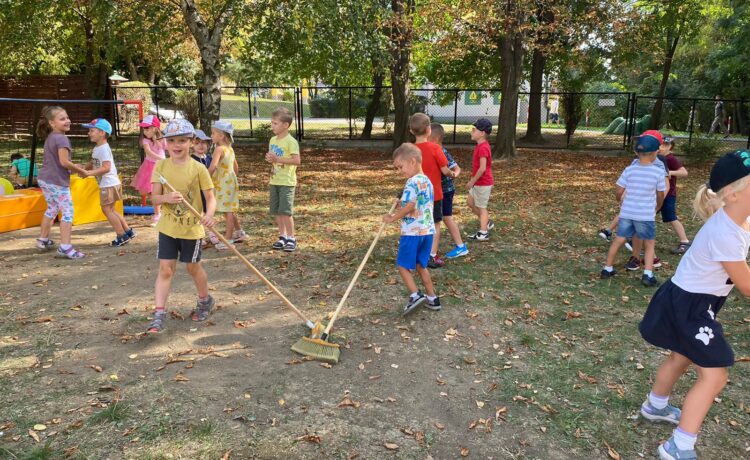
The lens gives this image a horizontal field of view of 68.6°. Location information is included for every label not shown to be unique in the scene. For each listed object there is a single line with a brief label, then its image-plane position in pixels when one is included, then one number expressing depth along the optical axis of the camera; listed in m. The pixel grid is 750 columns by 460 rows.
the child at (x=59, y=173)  6.49
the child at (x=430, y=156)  5.98
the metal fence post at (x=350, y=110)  20.32
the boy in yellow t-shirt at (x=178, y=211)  4.51
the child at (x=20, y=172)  9.50
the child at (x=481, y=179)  6.91
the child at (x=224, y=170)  6.98
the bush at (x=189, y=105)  22.86
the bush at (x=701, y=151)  16.09
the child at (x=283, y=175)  6.86
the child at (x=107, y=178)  6.94
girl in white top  2.85
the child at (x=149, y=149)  7.46
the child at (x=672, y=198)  6.76
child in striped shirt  5.69
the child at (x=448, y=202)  6.33
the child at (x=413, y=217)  4.80
